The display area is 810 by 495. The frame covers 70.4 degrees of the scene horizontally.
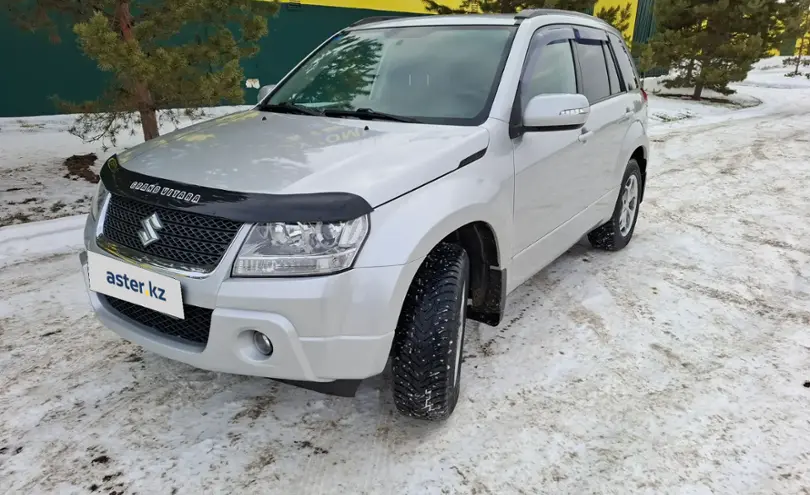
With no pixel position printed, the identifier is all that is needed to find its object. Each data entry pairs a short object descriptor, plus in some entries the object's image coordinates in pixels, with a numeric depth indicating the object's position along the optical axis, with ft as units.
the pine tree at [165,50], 16.12
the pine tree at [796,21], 45.47
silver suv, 6.57
